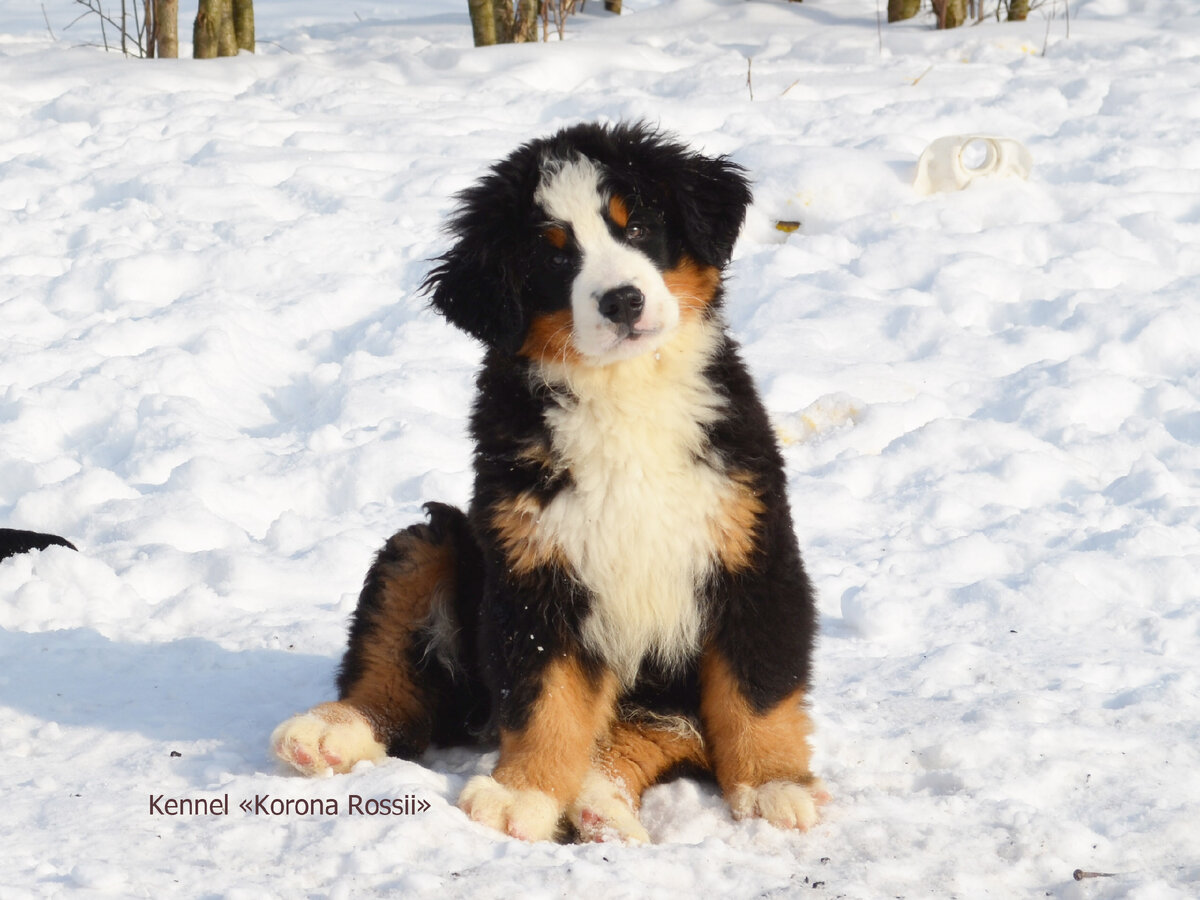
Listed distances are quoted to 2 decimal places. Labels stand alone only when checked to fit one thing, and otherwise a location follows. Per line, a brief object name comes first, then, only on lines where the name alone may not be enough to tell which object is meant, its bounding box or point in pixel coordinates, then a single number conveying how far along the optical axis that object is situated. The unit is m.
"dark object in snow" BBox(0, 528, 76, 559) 4.64
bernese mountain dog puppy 3.06
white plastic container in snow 7.55
